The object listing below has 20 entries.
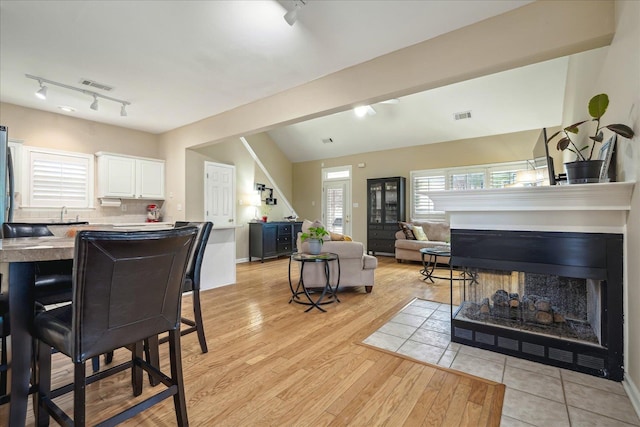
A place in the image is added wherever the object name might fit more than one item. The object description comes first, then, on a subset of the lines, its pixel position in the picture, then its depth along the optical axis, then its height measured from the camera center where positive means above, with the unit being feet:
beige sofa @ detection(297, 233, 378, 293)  13.10 -2.51
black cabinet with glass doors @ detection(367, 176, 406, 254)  23.82 +0.17
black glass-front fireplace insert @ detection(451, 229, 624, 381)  6.34 -2.13
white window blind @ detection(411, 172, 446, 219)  23.11 +1.88
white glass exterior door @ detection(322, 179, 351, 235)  27.58 +0.79
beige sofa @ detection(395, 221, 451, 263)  20.31 -1.99
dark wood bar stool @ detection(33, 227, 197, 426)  3.38 -1.17
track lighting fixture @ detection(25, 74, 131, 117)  11.28 +5.19
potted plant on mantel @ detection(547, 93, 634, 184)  6.37 +1.03
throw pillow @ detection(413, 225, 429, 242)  21.14 -1.52
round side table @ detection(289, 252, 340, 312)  11.60 -3.08
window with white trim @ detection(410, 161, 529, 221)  20.59 +2.45
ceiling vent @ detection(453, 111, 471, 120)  19.69 +6.54
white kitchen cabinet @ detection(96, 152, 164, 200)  15.90 +2.18
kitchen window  13.96 +1.86
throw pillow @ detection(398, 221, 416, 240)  21.21 -1.31
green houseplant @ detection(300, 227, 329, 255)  12.07 -1.04
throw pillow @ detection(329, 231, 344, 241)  13.98 -1.12
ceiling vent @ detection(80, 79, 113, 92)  11.60 +5.27
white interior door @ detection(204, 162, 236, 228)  18.72 +1.37
